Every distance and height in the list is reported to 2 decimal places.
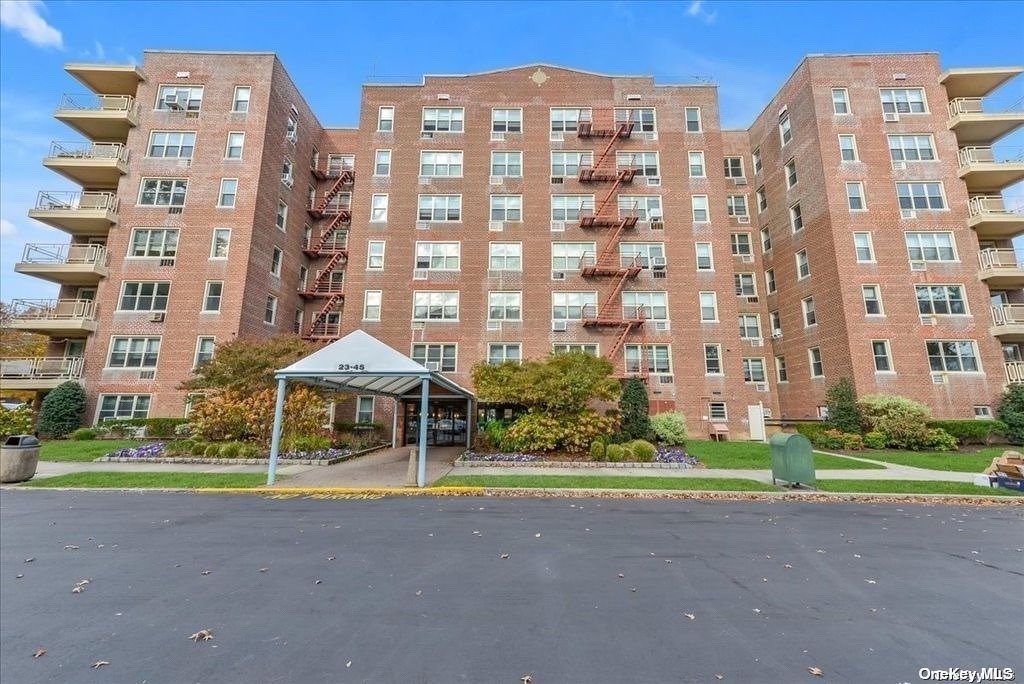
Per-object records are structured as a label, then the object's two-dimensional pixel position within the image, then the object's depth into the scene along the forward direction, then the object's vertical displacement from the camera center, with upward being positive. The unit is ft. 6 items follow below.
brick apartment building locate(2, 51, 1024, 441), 78.95 +36.62
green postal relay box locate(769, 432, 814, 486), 38.29 -3.72
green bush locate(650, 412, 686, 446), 68.80 -1.71
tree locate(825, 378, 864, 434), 70.13 +1.69
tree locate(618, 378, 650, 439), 67.46 +1.14
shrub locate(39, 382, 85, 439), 69.92 +0.72
